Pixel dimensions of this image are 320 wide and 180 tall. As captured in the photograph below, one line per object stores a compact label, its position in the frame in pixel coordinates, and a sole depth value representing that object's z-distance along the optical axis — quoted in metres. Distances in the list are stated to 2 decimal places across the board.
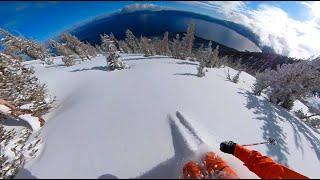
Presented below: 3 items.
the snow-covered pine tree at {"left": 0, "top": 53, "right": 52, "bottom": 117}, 3.83
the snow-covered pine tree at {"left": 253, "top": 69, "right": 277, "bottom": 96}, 5.39
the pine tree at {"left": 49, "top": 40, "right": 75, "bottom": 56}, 11.79
